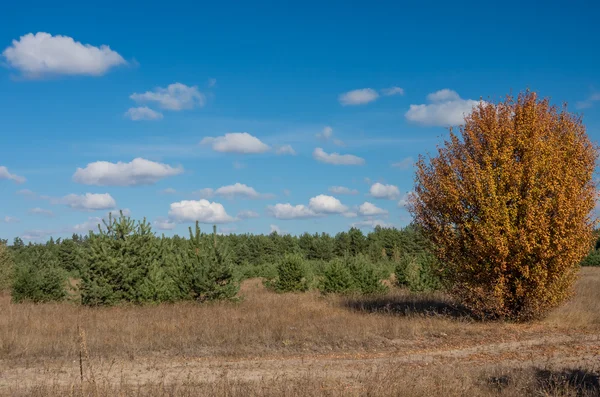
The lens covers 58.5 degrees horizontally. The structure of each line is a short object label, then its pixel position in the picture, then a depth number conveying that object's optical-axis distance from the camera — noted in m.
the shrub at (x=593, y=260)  56.56
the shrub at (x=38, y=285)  24.34
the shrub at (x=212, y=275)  20.80
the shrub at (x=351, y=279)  25.69
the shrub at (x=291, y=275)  30.20
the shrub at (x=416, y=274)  27.64
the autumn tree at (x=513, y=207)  15.12
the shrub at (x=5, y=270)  33.22
